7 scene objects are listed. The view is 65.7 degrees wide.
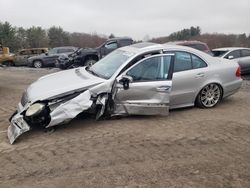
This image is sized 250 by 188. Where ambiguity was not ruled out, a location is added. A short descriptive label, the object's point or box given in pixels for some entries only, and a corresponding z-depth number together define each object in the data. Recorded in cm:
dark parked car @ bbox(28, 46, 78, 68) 1316
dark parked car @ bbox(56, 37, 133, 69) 1022
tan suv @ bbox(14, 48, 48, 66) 1481
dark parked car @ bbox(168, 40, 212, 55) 930
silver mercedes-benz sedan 335
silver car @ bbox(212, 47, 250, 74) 839
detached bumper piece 315
